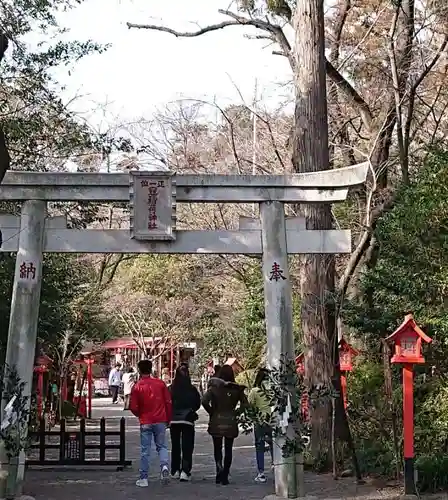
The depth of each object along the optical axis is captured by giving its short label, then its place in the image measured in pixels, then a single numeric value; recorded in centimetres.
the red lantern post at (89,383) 2755
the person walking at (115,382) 3603
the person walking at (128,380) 2896
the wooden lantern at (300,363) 1526
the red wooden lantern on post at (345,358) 1402
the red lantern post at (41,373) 1959
